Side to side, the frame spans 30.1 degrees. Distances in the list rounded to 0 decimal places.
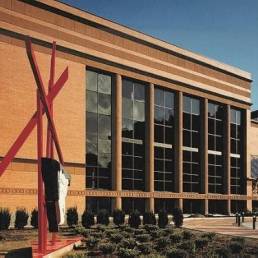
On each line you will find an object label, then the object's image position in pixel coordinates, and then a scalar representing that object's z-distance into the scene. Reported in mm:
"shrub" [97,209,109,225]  33656
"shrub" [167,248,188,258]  18803
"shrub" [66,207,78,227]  32969
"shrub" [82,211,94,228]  31453
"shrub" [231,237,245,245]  24248
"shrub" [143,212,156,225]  33688
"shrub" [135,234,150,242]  24361
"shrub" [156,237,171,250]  22364
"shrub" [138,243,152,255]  20562
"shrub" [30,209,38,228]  31281
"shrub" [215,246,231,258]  19062
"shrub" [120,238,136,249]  21891
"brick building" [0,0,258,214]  37344
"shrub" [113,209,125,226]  34656
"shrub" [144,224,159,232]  29891
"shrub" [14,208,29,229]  30781
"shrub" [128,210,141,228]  32578
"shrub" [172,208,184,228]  35125
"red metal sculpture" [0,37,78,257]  16422
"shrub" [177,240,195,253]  20891
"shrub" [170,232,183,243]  24784
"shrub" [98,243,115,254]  20344
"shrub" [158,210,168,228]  33031
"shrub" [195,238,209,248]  22516
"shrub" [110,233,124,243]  23859
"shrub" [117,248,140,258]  18828
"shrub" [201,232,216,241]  25681
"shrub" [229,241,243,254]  21002
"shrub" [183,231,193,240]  25856
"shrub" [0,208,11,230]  29375
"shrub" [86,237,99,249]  22031
